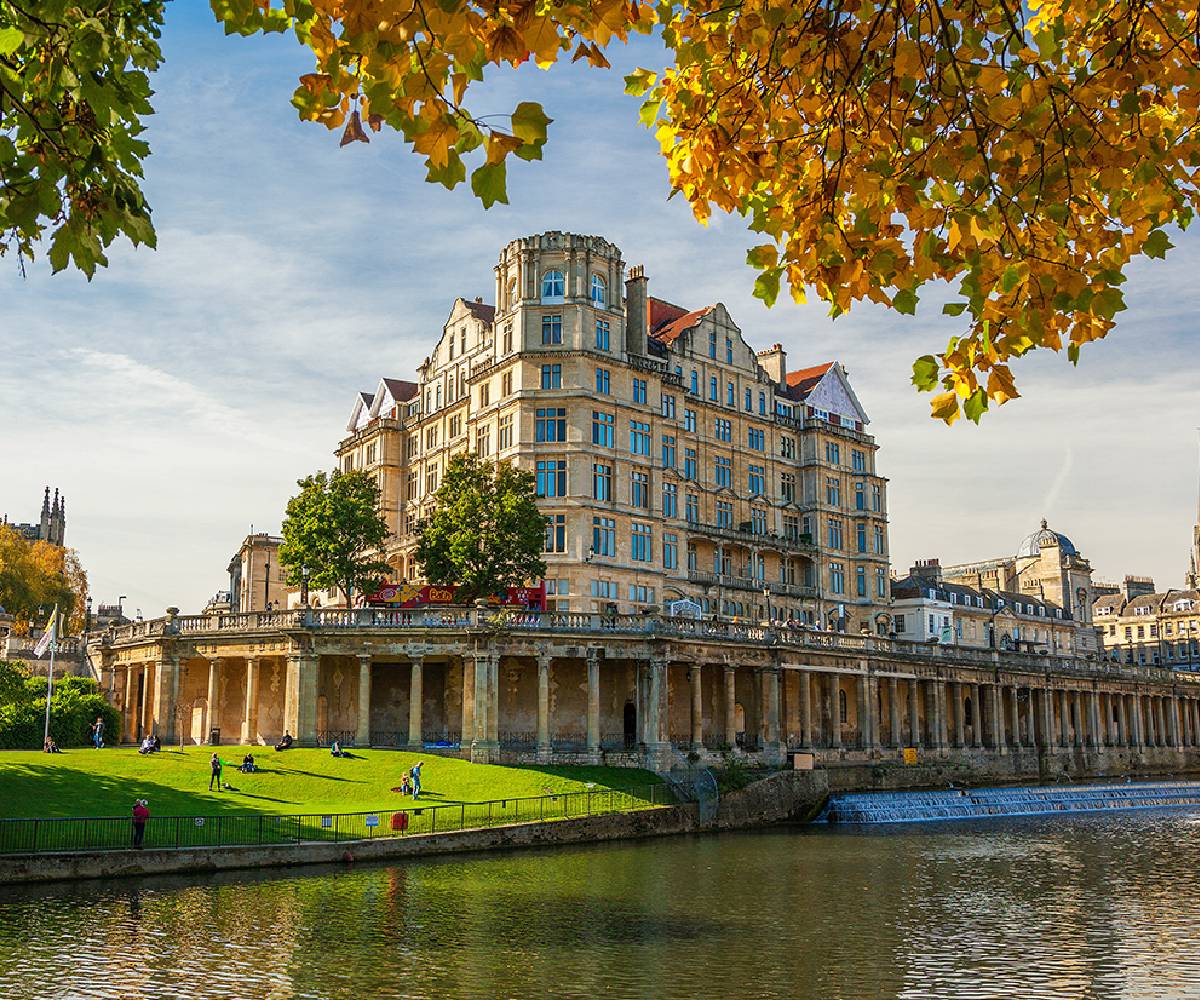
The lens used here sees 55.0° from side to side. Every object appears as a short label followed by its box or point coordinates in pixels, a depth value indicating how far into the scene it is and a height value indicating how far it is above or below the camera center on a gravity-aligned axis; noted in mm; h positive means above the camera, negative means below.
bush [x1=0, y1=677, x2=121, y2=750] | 57500 +275
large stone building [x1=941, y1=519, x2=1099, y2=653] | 139375 +17426
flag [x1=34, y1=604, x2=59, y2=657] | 57438 +3995
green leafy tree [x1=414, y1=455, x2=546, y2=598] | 63688 +10243
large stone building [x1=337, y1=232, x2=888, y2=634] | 72000 +19374
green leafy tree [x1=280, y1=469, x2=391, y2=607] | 70438 +11307
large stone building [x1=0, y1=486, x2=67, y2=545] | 162625 +27810
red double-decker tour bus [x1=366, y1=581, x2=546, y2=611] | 64375 +6871
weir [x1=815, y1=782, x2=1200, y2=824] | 58406 -4570
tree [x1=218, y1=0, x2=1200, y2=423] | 8273 +4367
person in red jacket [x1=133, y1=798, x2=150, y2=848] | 36406 -3114
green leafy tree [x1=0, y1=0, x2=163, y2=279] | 7699 +4201
